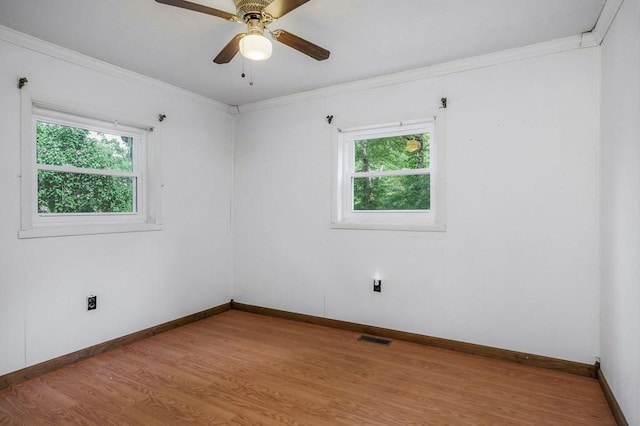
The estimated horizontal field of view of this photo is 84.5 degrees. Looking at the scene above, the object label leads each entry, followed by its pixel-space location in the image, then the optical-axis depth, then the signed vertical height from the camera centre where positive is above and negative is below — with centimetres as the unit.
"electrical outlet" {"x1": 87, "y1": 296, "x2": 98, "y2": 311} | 295 -78
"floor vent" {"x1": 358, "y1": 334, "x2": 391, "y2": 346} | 325 -121
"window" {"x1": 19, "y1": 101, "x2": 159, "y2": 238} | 269 +31
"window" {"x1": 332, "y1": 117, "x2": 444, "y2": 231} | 326 +35
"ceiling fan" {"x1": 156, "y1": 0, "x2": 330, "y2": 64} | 184 +107
